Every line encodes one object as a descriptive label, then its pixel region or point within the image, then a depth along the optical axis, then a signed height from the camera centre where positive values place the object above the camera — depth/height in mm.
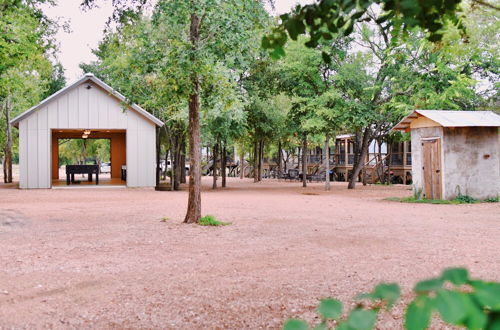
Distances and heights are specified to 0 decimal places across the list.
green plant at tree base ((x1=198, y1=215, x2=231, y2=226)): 10016 -1079
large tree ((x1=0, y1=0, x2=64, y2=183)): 12922 +4013
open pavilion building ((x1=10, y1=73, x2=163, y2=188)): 21703 +2274
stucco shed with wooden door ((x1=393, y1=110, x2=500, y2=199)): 15562 +383
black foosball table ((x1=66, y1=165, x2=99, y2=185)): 24356 +230
